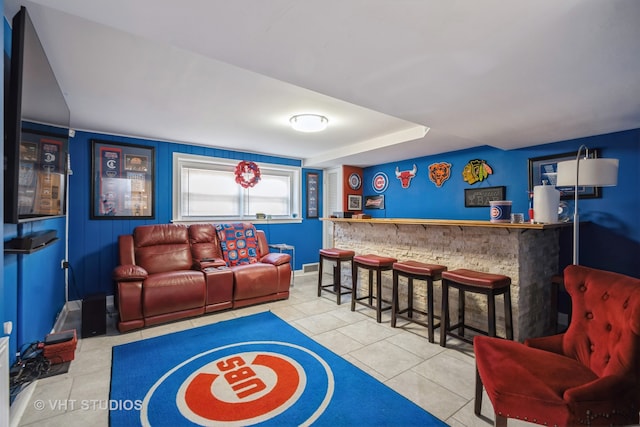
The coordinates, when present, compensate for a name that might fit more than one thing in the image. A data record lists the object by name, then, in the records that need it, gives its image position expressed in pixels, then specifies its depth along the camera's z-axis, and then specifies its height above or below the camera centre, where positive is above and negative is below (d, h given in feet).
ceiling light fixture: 10.52 +3.35
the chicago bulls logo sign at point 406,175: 16.05 +2.14
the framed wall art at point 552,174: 10.12 +1.48
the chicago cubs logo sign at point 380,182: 17.89 +1.95
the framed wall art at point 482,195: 12.42 +0.78
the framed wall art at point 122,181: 12.80 +1.53
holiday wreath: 15.61 +2.18
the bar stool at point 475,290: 8.17 -2.22
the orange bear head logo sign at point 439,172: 14.40 +2.05
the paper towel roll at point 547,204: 8.21 +0.24
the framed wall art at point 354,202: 18.79 +0.74
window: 15.17 +1.27
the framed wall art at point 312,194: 19.42 +1.30
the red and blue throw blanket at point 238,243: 14.40 -1.48
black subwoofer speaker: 9.74 -3.42
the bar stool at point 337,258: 13.09 -2.04
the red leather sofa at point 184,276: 10.34 -2.48
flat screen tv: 4.62 +1.56
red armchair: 4.12 -2.57
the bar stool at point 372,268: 11.09 -2.17
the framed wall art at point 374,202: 18.11 +0.74
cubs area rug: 5.92 -4.10
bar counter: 8.91 -1.48
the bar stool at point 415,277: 9.32 -2.15
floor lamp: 7.43 +1.01
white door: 19.85 +0.86
